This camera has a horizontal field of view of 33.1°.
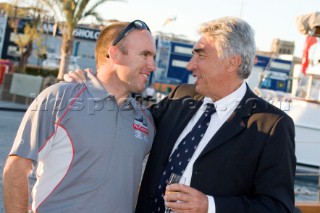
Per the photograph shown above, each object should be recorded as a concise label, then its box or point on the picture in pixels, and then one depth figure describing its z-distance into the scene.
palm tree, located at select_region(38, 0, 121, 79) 23.75
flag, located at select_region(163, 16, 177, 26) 65.25
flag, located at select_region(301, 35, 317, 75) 17.80
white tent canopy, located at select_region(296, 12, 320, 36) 10.02
